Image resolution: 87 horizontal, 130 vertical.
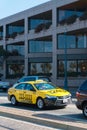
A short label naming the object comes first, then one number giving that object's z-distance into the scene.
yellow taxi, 16.23
